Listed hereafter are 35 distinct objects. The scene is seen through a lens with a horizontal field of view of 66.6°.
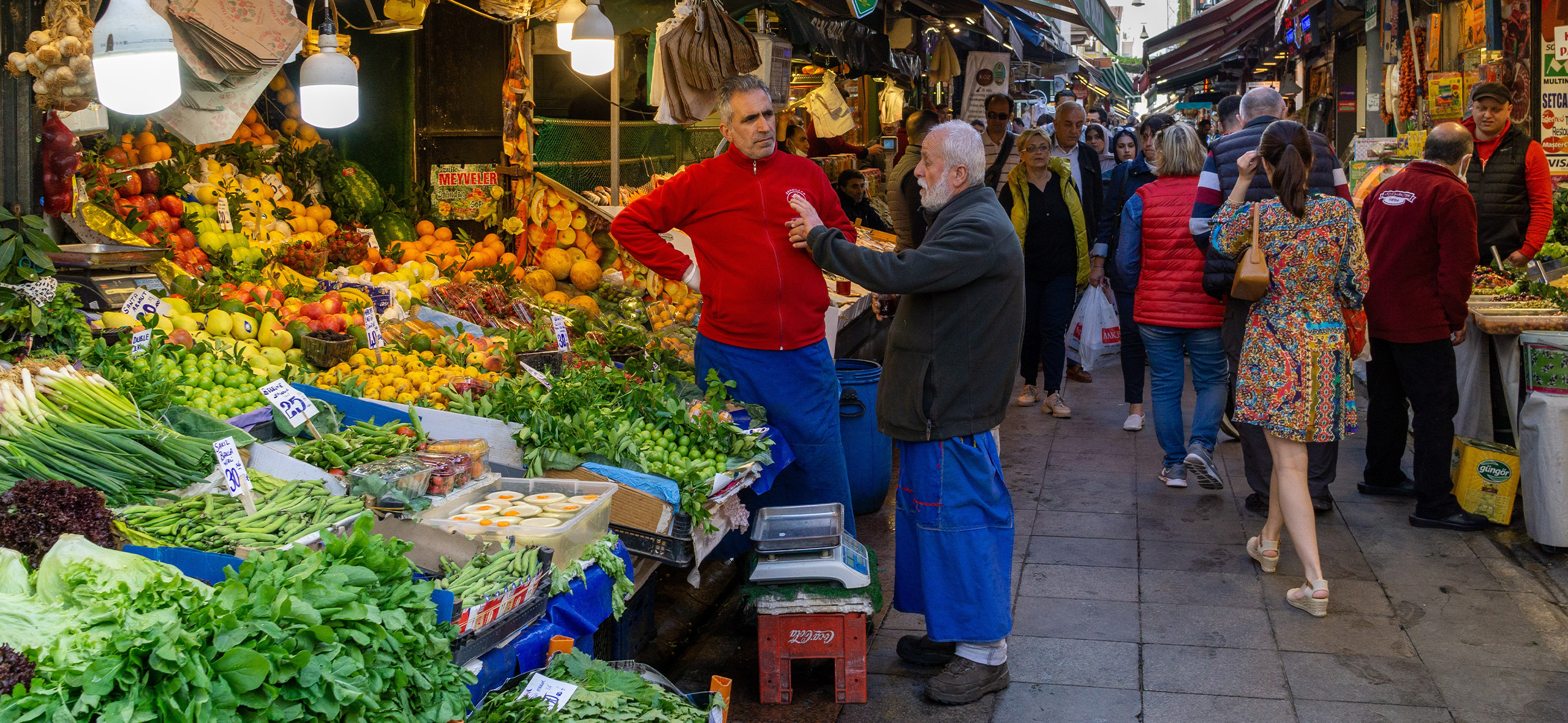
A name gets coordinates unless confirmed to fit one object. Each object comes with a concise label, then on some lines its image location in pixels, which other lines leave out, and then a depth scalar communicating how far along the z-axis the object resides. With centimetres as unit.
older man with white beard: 379
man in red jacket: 455
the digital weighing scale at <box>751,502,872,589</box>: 391
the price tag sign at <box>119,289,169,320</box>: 427
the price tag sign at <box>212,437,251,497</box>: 313
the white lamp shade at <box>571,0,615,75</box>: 548
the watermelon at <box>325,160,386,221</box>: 671
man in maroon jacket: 548
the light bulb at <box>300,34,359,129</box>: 417
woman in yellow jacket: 766
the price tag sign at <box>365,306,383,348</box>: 502
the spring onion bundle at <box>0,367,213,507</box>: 314
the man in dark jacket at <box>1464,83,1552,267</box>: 686
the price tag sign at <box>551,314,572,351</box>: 540
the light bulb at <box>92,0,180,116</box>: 304
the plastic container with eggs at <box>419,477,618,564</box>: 315
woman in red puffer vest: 615
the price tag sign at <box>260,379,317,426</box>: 376
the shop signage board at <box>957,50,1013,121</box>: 1441
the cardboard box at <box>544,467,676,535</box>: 369
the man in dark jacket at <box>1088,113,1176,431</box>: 757
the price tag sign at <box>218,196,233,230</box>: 565
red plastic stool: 392
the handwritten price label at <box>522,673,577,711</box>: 276
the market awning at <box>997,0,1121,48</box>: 1023
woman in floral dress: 459
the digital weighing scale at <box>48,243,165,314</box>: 427
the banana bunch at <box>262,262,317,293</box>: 551
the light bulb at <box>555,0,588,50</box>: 605
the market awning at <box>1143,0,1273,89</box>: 1802
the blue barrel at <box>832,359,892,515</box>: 562
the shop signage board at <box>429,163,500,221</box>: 721
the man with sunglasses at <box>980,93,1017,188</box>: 836
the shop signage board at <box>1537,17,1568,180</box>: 777
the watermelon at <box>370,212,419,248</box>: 678
